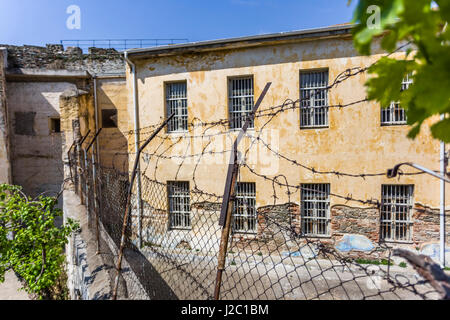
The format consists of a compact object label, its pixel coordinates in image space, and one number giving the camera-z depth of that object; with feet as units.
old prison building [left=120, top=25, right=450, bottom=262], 22.97
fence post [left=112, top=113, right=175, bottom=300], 7.38
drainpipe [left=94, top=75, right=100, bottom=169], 35.60
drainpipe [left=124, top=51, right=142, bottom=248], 27.84
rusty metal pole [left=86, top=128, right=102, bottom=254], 11.08
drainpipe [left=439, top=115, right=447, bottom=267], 21.57
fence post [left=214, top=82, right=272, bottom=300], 6.42
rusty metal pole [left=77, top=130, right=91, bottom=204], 17.85
